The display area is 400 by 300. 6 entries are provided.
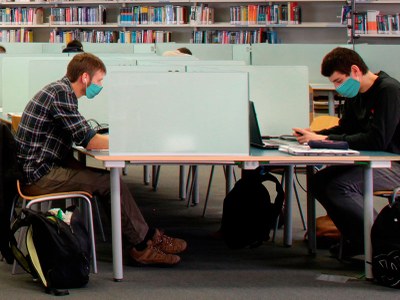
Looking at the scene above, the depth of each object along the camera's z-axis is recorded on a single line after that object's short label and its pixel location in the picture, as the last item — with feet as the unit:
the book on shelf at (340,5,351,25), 33.06
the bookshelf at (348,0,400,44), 32.50
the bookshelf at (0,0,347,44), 34.14
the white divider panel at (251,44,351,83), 24.20
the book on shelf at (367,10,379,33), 32.55
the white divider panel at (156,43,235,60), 26.32
